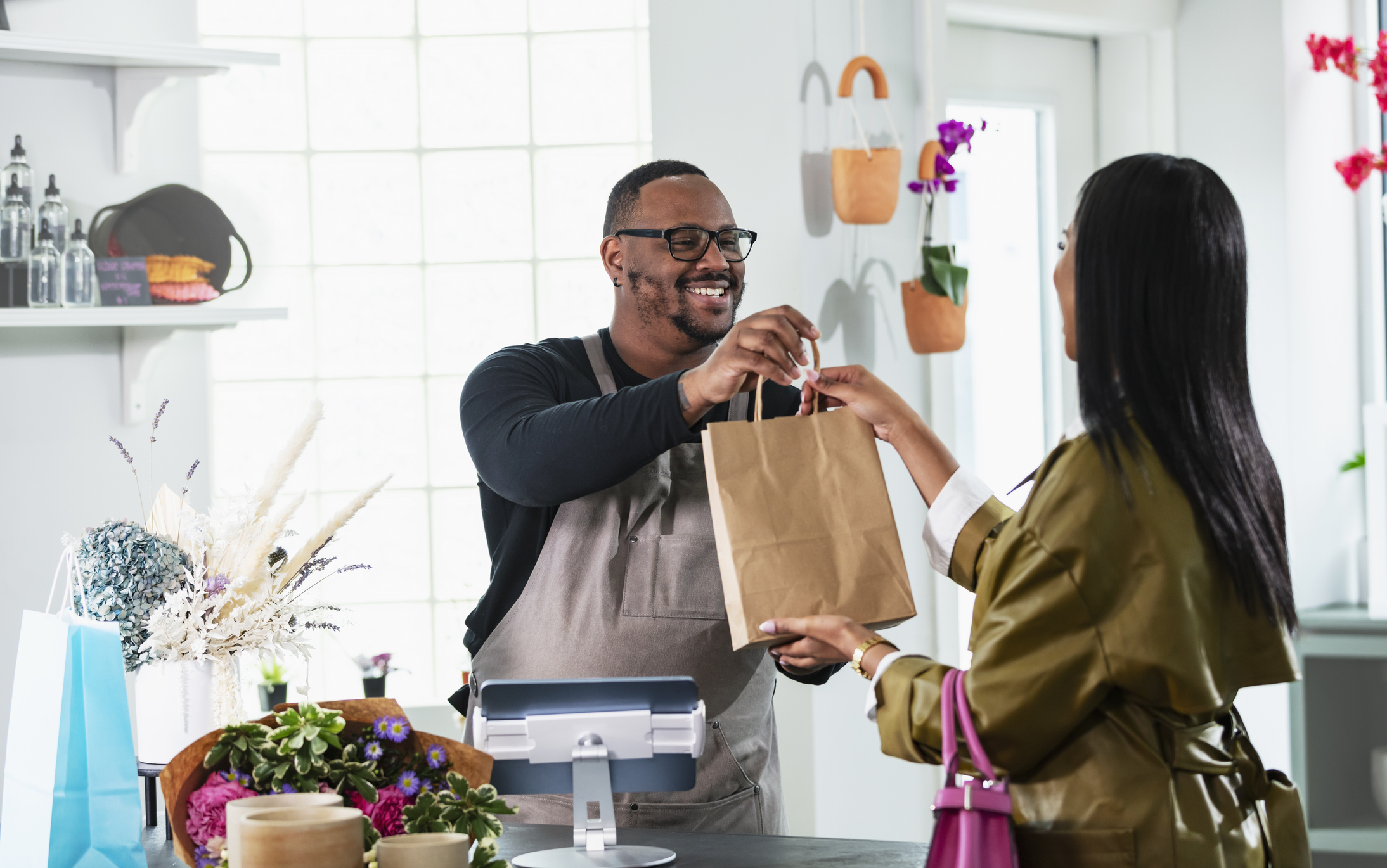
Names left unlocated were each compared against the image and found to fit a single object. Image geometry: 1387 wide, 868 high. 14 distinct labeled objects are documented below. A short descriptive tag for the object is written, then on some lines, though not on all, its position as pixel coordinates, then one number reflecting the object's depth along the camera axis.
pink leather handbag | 3.56
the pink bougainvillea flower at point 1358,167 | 4.89
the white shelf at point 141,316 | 4.34
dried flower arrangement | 3.82
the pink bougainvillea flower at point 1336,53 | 4.91
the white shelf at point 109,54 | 4.35
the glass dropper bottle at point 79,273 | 4.38
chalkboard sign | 4.41
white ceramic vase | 3.83
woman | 3.57
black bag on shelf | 4.44
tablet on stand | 3.68
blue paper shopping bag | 3.66
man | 3.94
